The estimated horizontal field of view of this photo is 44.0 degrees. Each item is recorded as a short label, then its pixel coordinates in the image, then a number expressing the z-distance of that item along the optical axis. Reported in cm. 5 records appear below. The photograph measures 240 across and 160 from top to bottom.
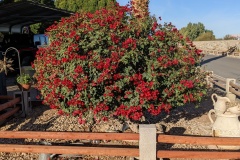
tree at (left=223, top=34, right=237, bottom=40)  6907
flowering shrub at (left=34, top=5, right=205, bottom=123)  502
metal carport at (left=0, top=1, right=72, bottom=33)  1220
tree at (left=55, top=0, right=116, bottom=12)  3559
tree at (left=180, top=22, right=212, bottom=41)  8650
